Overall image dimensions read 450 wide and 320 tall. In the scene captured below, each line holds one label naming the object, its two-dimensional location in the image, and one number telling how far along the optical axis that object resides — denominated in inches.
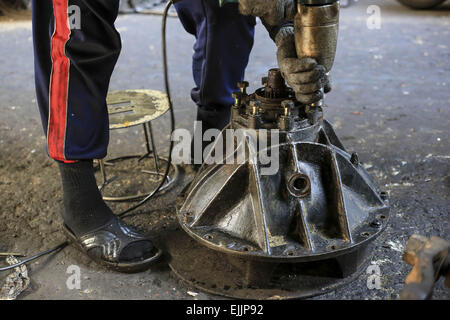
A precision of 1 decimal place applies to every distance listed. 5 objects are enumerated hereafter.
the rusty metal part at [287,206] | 64.4
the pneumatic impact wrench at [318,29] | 61.7
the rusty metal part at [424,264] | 42.5
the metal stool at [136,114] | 90.4
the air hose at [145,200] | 77.8
